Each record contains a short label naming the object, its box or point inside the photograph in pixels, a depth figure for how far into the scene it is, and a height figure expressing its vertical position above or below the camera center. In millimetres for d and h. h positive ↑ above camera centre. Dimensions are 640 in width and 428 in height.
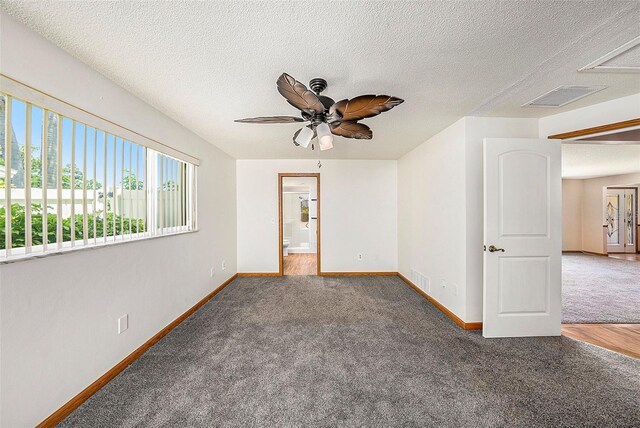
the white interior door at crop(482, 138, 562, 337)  2467 -262
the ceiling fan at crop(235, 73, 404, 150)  1504 +702
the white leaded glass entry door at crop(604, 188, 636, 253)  7328 -247
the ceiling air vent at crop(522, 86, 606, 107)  2018 +1011
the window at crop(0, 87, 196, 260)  1316 +196
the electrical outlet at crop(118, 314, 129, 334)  1972 -900
